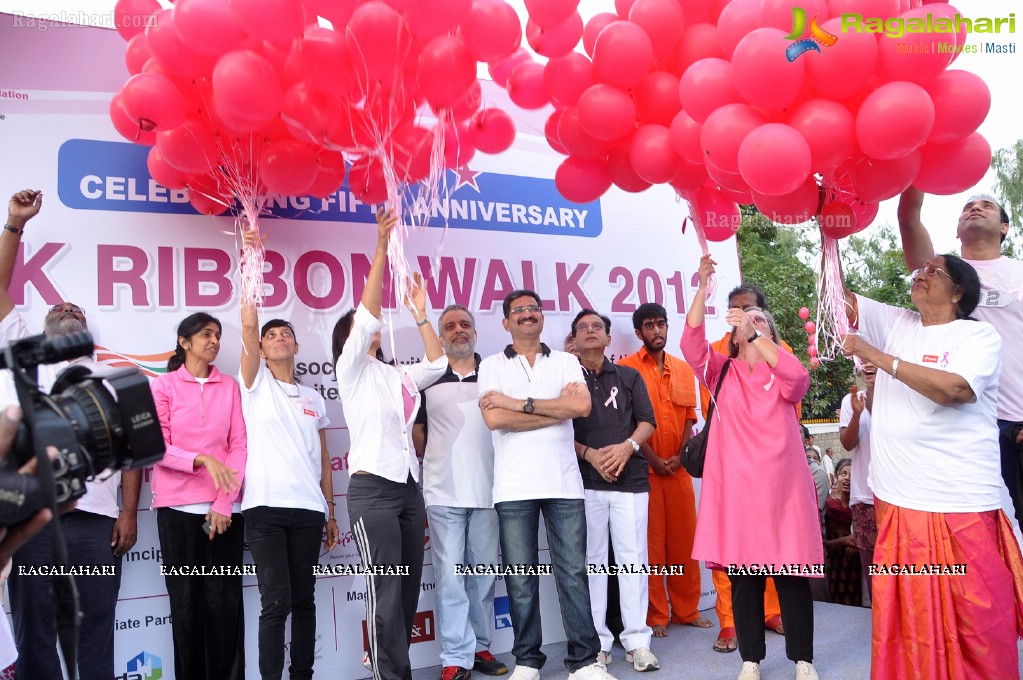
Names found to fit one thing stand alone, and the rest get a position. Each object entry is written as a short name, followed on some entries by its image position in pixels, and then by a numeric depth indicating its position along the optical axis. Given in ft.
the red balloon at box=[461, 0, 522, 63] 9.75
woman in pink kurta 10.46
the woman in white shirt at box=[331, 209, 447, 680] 10.22
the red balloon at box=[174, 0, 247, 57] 9.27
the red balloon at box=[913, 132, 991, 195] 9.43
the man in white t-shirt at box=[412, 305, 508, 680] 11.94
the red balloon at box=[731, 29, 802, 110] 8.36
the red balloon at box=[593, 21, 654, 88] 10.06
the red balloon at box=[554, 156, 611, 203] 11.85
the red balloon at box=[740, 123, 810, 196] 8.46
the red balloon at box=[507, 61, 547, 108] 11.48
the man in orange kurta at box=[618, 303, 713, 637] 14.05
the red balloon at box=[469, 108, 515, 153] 12.04
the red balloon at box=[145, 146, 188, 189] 11.28
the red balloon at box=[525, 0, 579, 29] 10.23
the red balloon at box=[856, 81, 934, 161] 8.36
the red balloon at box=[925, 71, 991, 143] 8.82
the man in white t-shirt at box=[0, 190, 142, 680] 9.91
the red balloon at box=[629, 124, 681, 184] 10.37
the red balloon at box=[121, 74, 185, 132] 9.67
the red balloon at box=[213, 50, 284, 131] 9.32
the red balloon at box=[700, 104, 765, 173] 8.86
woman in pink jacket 10.68
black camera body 4.60
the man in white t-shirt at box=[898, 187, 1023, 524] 10.22
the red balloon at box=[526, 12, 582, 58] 10.75
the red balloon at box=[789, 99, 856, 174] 8.64
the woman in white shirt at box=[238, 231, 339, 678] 10.57
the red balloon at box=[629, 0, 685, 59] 10.15
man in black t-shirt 12.22
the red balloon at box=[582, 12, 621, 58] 10.86
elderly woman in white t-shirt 8.61
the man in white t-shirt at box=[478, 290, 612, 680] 11.13
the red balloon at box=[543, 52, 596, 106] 10.92
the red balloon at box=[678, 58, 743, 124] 9.14
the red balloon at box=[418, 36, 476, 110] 9.71
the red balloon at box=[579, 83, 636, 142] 10.43
